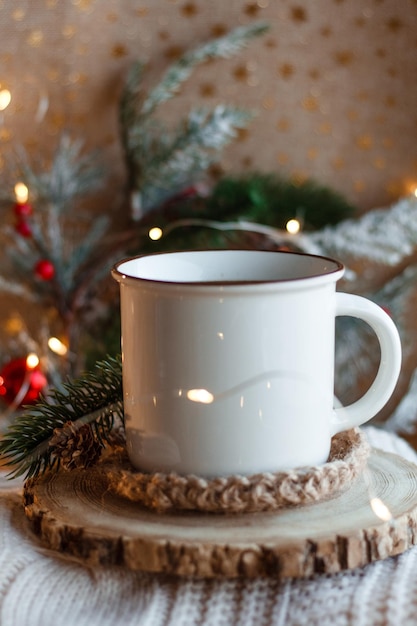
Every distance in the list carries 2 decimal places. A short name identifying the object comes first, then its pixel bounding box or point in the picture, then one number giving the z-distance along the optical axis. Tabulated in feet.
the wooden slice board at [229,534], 1.27
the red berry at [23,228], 3.33
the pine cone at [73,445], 1.60
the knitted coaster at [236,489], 1.38
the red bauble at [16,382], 3.05
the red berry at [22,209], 3.29
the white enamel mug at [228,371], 1.39
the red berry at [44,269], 3.30
